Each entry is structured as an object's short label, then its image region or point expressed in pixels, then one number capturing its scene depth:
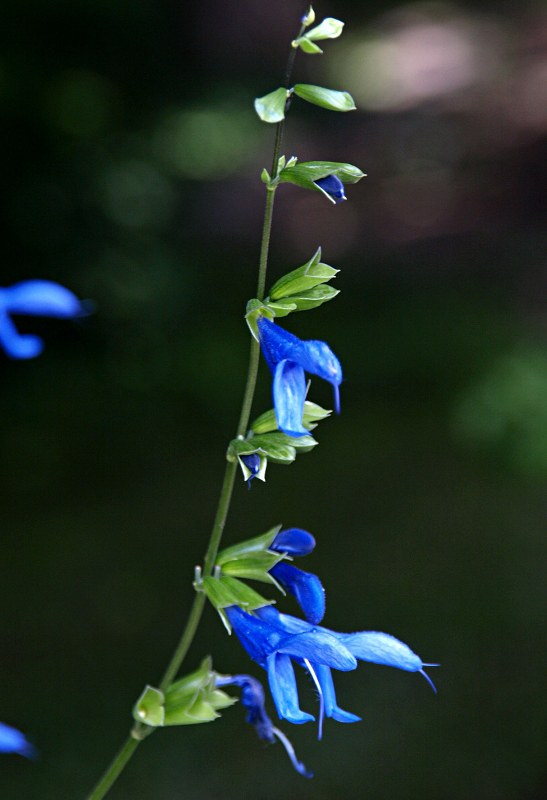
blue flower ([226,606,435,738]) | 0.49
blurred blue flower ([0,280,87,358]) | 0.51
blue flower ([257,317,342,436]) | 0.48
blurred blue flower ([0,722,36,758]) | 0.47
